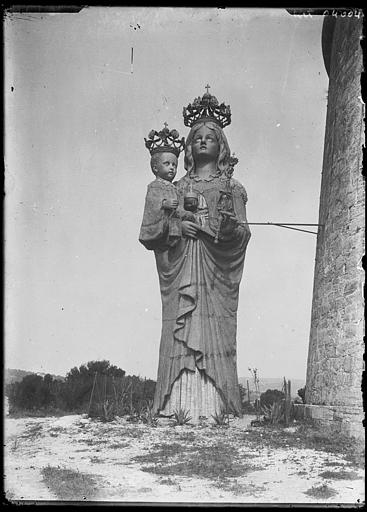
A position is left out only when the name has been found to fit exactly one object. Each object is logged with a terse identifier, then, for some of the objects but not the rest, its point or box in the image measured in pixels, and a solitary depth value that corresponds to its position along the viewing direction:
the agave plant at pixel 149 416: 8.34
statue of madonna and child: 8.62
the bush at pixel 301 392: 9.23
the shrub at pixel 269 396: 8.73
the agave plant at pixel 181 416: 8.28
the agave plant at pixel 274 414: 8.24
